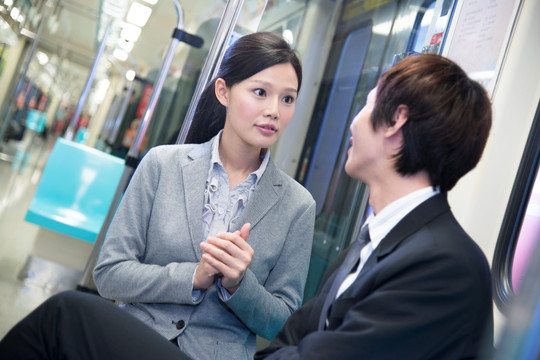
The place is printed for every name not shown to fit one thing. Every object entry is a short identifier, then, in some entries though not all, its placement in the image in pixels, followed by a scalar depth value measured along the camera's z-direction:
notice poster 2.35
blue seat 4.45
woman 1.58
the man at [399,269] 0.97
